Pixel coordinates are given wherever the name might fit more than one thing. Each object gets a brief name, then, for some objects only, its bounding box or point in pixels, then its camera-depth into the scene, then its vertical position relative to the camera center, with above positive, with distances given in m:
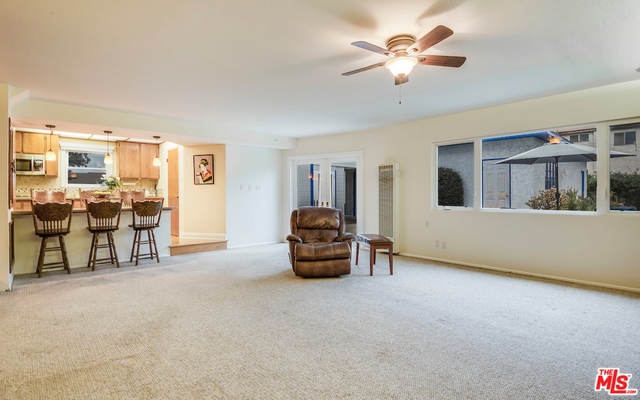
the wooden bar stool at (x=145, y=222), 5.28 -0.37
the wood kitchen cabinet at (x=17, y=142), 6.71 +1.18
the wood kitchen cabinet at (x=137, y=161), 8.09 +0.98
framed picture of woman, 7.19 +0.67
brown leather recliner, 4.41 -0.62
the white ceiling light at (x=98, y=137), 7.45 +1.43
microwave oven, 6.87 +0.76
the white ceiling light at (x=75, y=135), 7.28 +1.44
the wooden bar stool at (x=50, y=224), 4.41 -0.35
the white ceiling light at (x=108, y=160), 7.11 +0.86
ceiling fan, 2.62 +1.16
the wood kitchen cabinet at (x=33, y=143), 6.86 +1.20
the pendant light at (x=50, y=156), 6.47 +0.87
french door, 7.05 +0.36
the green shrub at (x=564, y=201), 4.36 -0.04
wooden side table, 4.66 -0.65
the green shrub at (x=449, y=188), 5.64 +0.18
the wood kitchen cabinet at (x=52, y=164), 7.18 +0.79
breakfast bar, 4.66 -0.62
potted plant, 7.61 +0.39
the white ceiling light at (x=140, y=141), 8.06 +1.47
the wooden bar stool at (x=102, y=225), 4.88 -0.39
